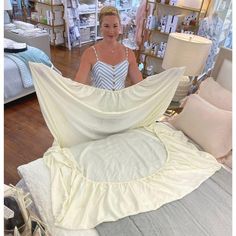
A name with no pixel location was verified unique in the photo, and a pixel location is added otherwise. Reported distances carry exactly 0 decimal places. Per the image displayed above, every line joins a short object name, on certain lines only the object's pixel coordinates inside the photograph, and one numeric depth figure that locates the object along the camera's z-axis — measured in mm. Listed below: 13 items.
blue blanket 2744
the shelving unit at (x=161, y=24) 2982
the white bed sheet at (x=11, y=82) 2615
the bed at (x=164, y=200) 1044
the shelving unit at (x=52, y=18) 4531
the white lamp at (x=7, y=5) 3143
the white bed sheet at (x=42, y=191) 1025
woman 1536
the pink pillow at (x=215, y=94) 1567
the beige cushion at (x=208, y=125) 1447
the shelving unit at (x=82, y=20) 4593
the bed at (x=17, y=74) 2641
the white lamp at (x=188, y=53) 1756
